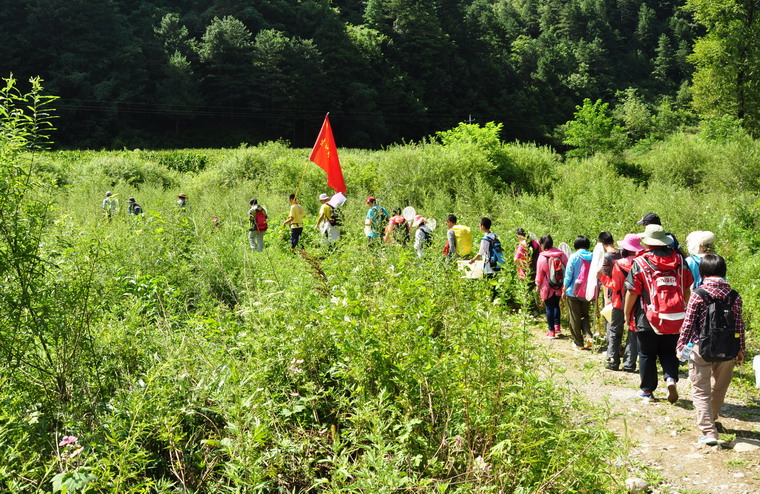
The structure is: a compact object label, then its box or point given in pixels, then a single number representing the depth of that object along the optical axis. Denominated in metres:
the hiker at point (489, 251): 8.78
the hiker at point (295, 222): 12.62
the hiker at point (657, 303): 5.49
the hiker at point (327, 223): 11.95
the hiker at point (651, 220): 6.20
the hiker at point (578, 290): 7.75
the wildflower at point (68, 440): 2.93
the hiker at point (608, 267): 7.07
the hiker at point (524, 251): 7.87
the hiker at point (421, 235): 10.07
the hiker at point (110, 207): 10.53
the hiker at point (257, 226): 12.28
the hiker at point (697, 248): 5.71
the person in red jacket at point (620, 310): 6.72
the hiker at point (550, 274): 8.16
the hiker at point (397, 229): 10.16
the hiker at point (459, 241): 9.56
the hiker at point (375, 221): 10.91
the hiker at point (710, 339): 4.78
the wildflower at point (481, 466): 2.87
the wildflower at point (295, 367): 3.58
